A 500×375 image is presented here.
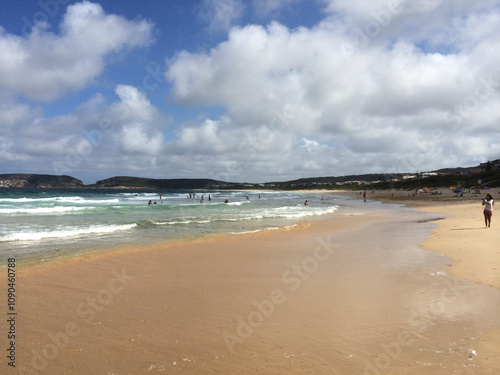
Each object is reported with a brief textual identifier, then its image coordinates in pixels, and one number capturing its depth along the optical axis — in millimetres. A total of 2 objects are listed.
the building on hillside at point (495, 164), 110350
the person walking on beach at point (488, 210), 15375
